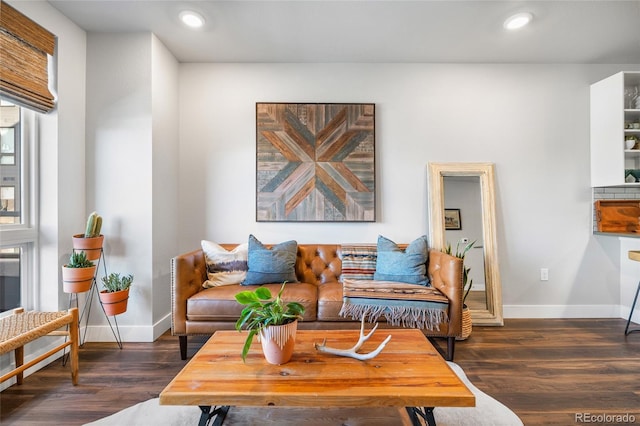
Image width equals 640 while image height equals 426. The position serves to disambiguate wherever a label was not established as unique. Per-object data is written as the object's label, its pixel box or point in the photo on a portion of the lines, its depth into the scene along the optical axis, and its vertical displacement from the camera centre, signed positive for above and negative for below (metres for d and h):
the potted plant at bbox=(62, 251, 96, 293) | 2.05 -0.41
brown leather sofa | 2.11 -0.66
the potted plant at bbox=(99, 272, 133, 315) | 2.16 -0.58
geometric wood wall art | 2.92 +0.53
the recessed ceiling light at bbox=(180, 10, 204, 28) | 2.25 +1.57
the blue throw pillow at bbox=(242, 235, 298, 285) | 2.43 -0.42
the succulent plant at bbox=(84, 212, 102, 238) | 2.20 -0.07
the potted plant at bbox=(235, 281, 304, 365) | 1.23 -0.47
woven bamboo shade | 1.86 +1.08
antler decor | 1.28 -0.62
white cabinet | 2.69 +0.83
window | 2.01 +0.08
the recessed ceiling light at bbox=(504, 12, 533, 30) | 2.27 +1.55
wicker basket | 2.33 -0.90
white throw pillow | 2.43 -0.42
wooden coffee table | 1.04 -0.65
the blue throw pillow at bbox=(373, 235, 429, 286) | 2.39 -0.42
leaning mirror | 2.84 -0.07
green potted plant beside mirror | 2.34 -0.69
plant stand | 2.43 -0.78
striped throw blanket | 2.08 -0.67
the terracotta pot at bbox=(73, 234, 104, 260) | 2.16 -0.21
